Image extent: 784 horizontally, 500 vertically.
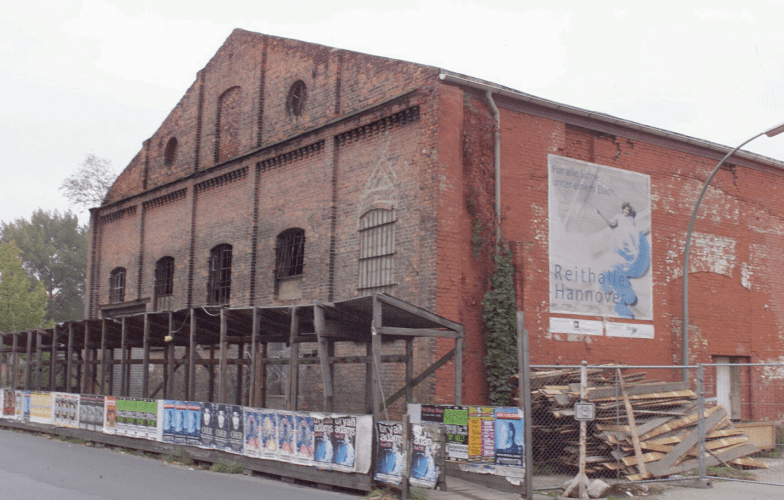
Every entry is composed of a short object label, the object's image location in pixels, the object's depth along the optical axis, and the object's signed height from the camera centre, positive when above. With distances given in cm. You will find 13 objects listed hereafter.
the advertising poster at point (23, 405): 2197 -211
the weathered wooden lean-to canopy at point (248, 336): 1252 -5
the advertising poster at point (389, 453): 1086 -162
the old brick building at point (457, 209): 1558 +301
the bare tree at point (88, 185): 5175 +970
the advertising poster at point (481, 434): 1101 -134
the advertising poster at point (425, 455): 1060 -159
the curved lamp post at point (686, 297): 1703 +101
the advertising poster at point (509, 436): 1073 -133
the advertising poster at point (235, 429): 1380 -167
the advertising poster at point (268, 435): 1300 -166
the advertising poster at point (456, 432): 1127 -136
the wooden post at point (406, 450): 1061 -153
